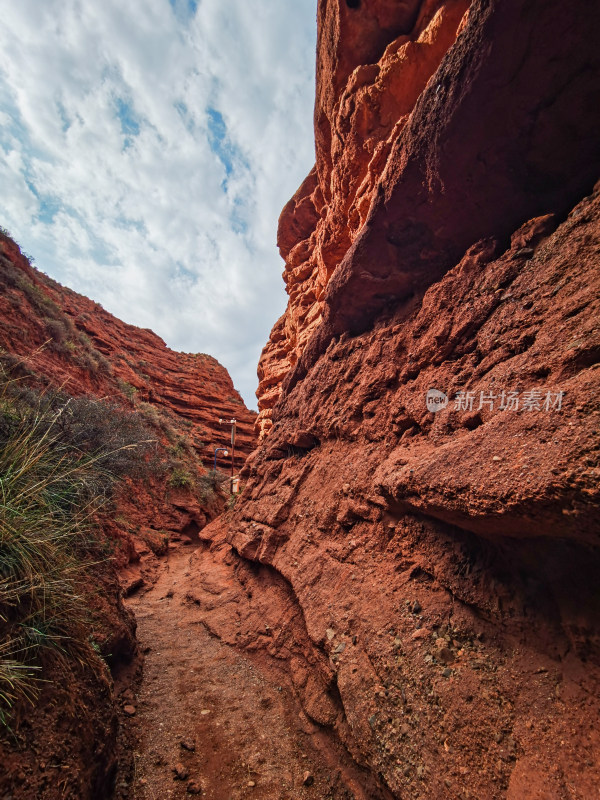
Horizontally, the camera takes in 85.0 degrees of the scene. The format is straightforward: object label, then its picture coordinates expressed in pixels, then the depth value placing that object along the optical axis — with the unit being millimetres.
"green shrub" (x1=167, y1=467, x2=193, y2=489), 11156
